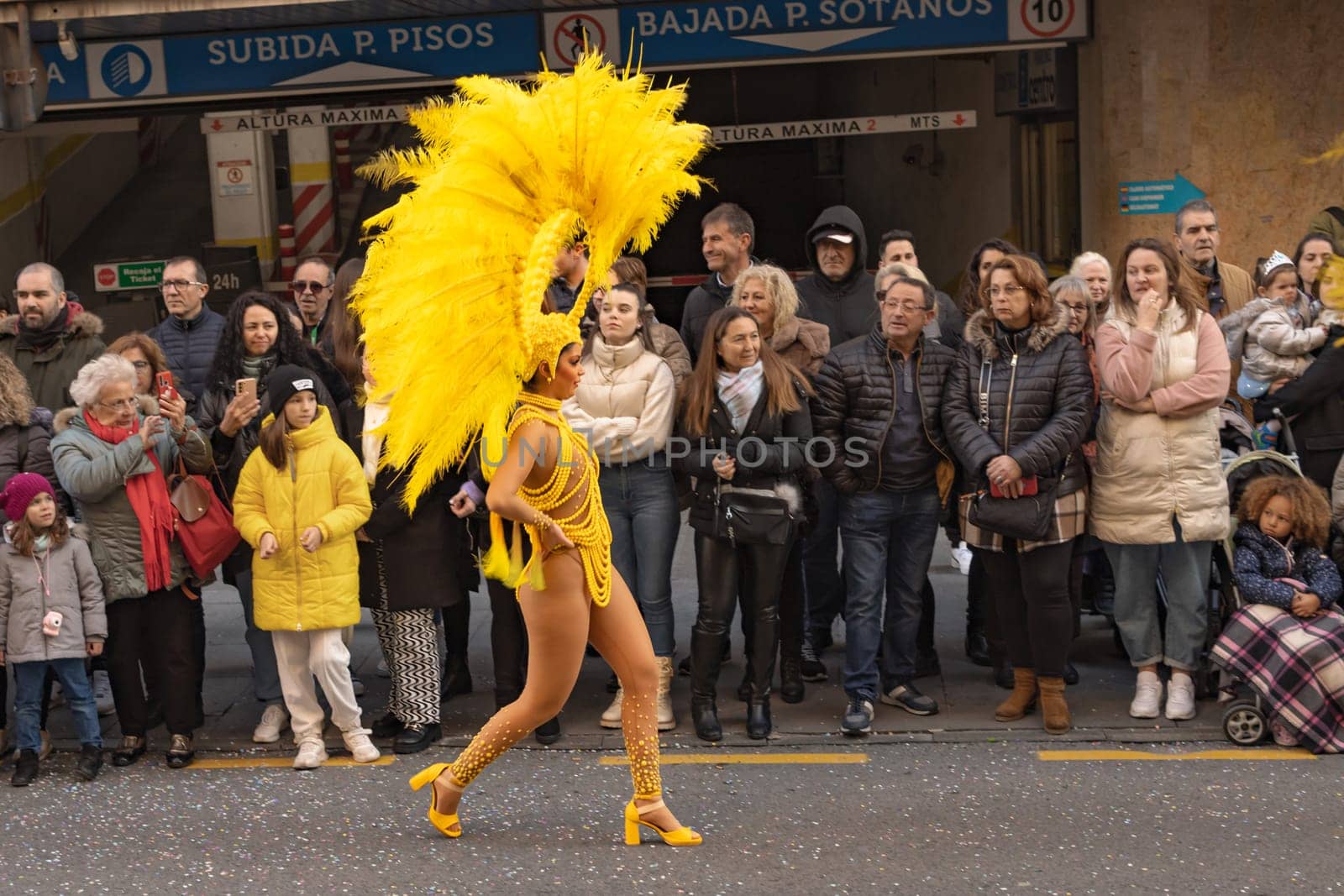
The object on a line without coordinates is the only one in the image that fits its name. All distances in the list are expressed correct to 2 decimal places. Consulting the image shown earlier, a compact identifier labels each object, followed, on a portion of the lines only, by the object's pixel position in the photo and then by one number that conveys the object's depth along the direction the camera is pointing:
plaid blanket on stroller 13.89
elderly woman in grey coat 14.26
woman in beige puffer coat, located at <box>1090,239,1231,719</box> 14.70
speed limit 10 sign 23.44
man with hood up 16.70
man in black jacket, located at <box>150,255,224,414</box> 16.47
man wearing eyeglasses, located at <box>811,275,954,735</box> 14.92
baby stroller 14.20
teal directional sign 23.28
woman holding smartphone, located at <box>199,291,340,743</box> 14.96
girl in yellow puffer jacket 14.31
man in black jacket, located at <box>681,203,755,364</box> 16.83
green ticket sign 27.84
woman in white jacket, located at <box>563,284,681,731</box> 14.87
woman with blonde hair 15.46
